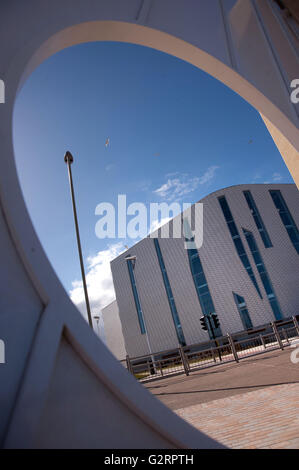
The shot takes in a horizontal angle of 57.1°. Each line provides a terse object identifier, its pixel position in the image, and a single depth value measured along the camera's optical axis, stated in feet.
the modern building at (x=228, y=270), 95.45
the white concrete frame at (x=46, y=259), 4.06
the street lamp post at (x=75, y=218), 24.33
